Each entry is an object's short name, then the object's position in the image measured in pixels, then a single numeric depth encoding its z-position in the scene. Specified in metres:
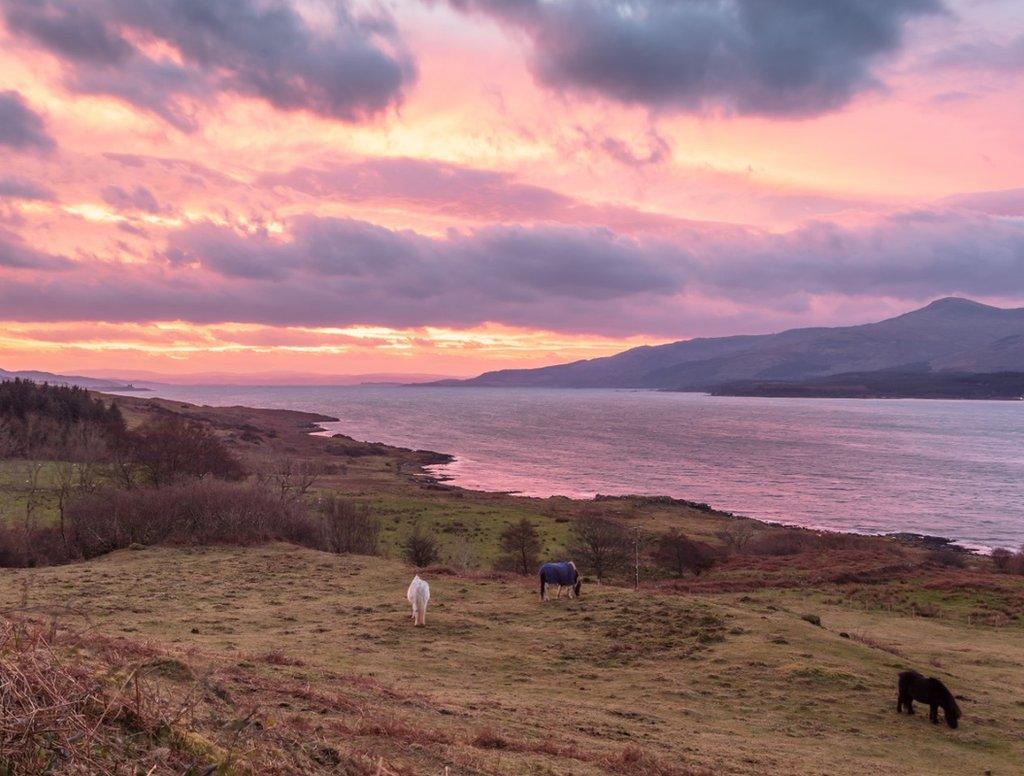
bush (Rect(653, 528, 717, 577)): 54.25
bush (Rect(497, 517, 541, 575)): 52.22
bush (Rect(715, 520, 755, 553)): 65.94
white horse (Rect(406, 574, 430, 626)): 23.66
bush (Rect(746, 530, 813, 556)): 64.62
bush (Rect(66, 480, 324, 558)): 41.03
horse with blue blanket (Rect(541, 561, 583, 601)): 27.55
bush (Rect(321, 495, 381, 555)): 49.47
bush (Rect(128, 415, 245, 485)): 56.88
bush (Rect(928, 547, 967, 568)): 59.22
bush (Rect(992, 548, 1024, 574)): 54.59
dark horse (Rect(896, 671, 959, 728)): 17.58
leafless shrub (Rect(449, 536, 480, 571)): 50.71
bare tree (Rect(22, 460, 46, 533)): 46.55
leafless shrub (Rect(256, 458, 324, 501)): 60.59
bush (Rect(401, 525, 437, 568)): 47.75
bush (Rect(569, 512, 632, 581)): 51.25
